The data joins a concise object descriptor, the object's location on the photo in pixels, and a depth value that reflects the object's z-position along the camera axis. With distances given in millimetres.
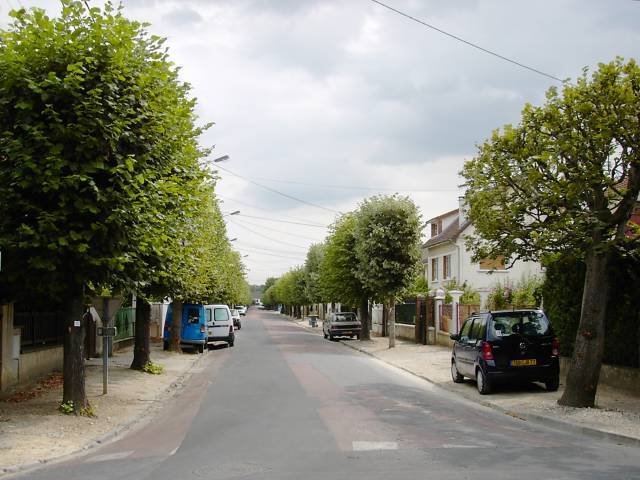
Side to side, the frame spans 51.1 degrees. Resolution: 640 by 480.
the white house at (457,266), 40031
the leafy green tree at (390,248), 32469
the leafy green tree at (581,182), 12148
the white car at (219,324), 33281
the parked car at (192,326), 29984
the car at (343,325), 42156
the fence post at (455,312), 29734
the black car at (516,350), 14875
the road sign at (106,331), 14086
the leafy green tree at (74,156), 10859
